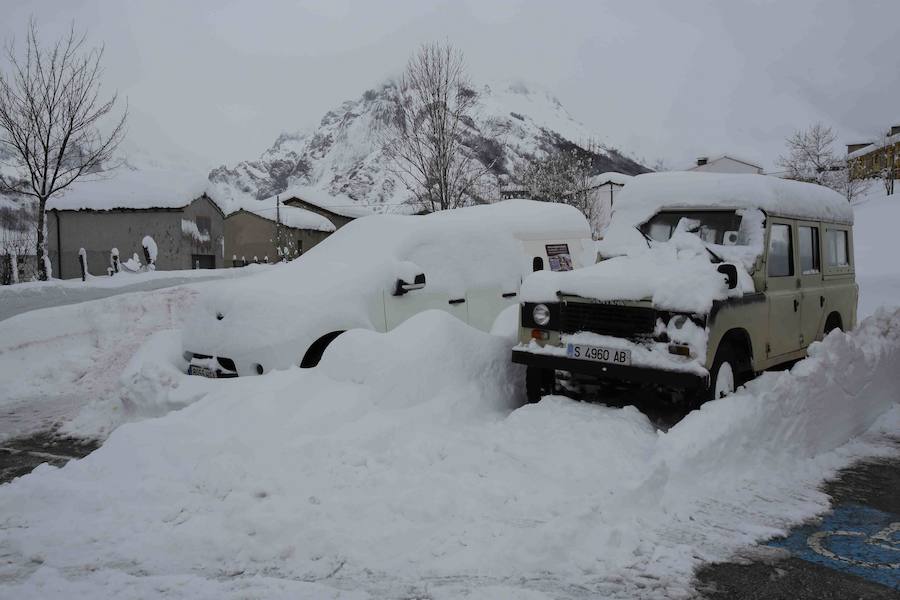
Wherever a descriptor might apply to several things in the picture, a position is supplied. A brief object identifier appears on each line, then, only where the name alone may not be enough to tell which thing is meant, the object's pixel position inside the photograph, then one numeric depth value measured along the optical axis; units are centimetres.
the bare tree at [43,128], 1731
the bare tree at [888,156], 6519
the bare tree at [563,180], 4850
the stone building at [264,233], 5131
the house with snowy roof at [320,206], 5997
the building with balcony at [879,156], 6028
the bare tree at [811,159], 5244
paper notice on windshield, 836
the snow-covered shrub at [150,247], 2100
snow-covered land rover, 474
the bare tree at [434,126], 1955
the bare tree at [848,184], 5019
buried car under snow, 584
